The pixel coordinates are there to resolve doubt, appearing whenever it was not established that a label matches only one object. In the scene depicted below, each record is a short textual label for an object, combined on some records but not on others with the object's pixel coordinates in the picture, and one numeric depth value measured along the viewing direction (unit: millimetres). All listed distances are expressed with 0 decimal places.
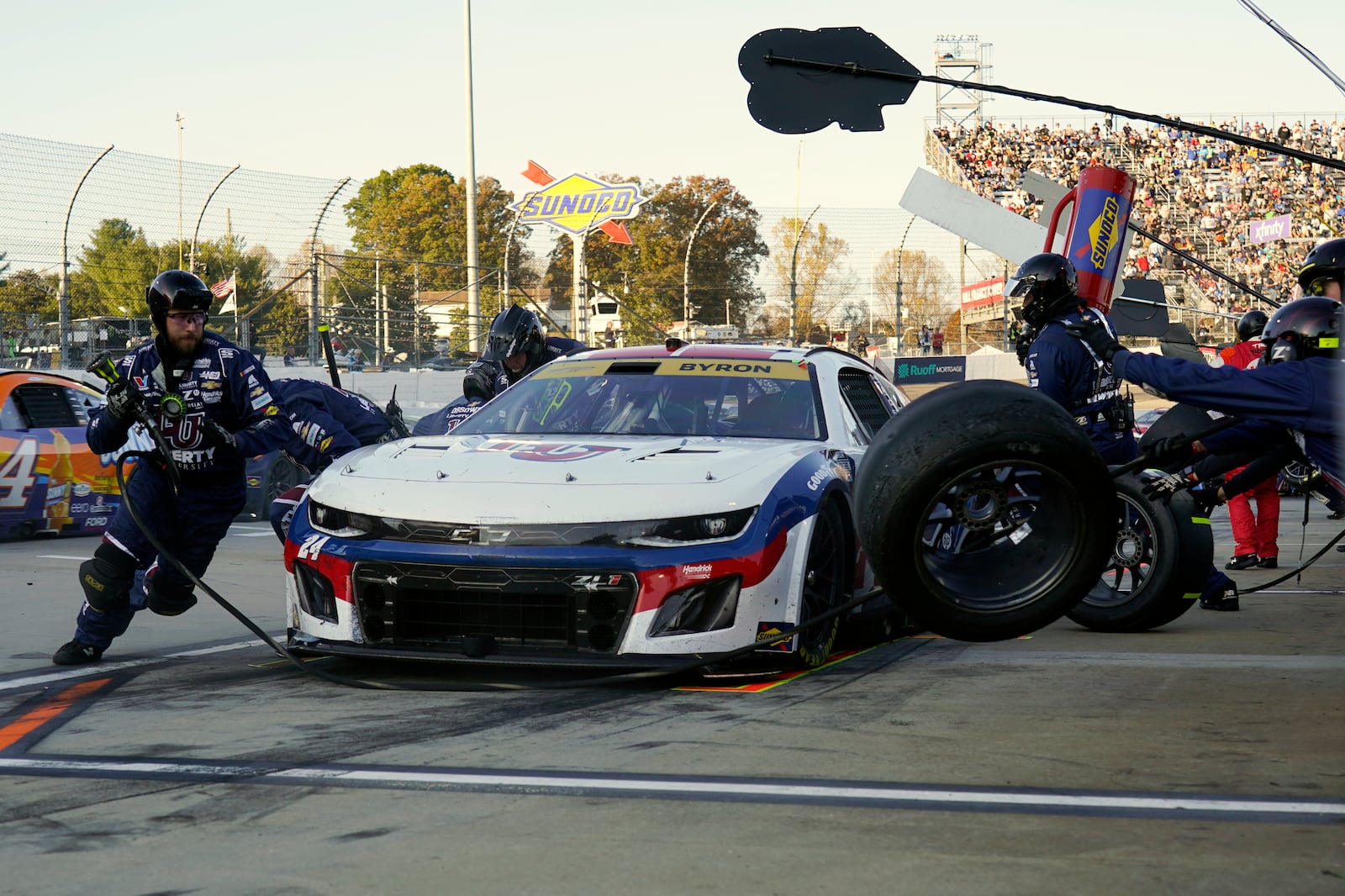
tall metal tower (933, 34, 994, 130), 71062
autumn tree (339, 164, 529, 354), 52125
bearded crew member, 6188
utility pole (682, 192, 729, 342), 31125
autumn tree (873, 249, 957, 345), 27328
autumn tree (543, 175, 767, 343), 30688
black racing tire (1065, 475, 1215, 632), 6766
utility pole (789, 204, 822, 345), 27250
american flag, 23547
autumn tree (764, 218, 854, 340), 26859
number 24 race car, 5137
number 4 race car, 11742
